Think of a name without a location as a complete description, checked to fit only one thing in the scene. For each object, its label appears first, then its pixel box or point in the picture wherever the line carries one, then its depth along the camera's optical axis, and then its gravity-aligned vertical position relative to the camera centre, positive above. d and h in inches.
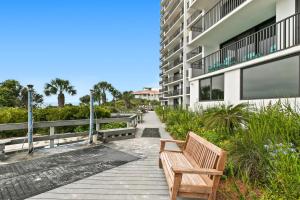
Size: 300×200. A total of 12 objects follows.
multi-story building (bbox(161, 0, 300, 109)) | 331.6 +102.2
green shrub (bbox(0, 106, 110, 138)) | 535.5 -35.7
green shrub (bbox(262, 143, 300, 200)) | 110.7 -40.9
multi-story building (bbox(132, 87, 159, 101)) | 4128.9 +146.8
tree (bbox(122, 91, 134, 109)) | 2417.6 +39.6
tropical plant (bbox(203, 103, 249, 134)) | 268.8 -21.4
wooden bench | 122.6 -47.4
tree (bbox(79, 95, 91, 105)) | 2518.5 +38.3
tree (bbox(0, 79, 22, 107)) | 1187.5 +55.0
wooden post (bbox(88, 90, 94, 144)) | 321.7 -22.9
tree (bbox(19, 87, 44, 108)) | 1452.0 +27.9
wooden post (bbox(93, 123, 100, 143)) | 341.3 -58.6
